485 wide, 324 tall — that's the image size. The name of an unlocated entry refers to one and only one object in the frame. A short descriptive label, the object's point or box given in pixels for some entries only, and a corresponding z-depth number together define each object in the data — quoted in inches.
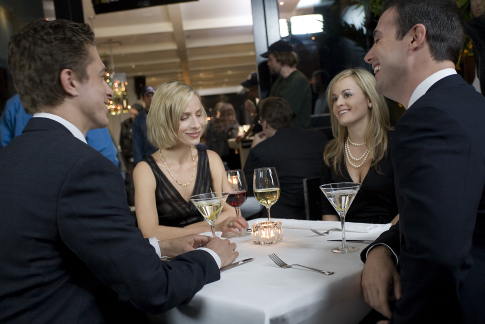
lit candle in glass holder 59.5
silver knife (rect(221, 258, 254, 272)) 49.1
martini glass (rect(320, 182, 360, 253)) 54.7
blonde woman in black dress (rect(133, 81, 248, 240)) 88.3
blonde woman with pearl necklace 87.4
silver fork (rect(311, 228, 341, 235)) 63.4
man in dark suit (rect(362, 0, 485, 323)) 34.1
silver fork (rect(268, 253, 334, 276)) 44.1
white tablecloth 38.2
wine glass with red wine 68.3
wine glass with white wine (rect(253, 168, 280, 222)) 64.7
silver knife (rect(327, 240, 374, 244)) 57.0
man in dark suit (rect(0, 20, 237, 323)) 39.1
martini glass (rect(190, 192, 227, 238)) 57.8
